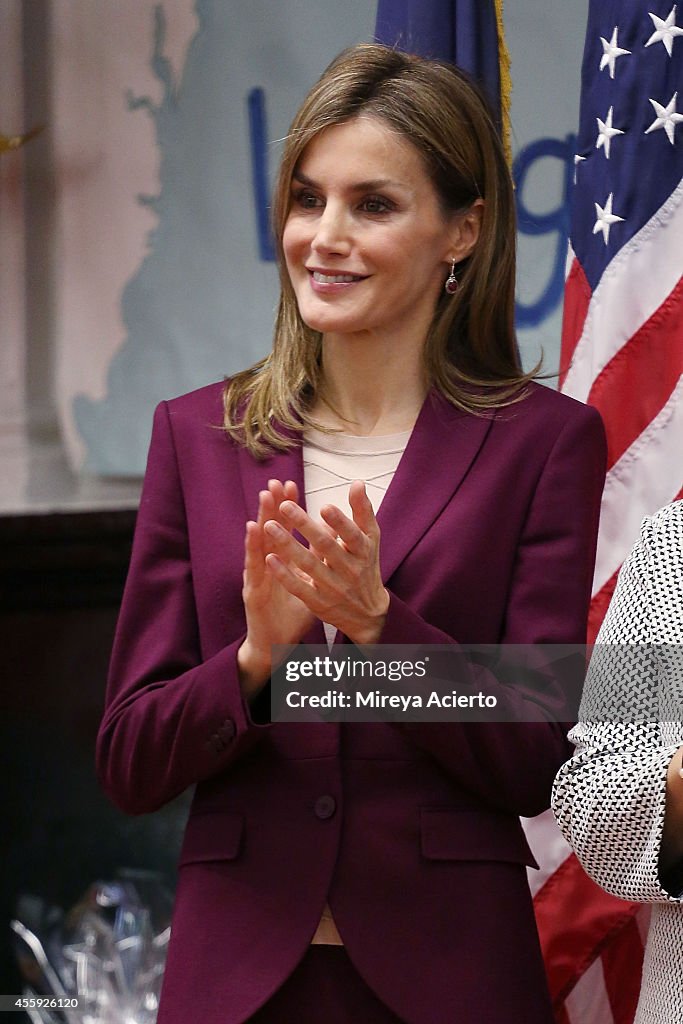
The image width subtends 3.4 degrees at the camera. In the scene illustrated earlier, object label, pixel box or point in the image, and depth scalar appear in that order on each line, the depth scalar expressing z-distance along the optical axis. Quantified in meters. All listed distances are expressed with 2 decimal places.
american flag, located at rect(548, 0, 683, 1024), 9.87
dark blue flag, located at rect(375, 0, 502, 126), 9.96
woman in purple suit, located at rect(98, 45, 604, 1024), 9.46
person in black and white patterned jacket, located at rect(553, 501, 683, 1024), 9.37
